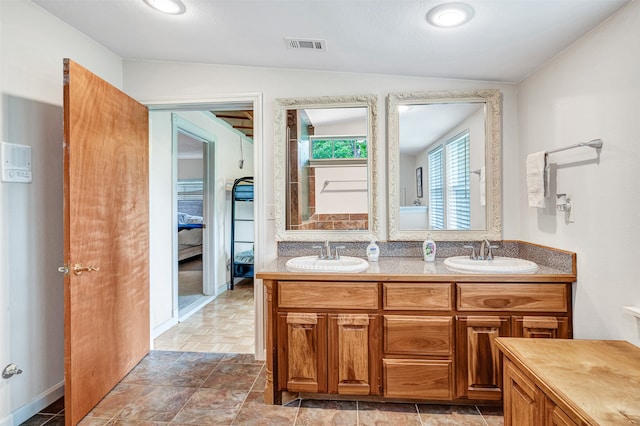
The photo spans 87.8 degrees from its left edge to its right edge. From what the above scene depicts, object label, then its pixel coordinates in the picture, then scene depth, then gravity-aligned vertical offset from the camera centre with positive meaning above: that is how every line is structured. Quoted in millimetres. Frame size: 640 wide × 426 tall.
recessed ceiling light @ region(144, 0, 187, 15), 1699 +1084
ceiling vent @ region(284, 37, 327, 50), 2002 +1037
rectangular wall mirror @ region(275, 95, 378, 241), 2436 +320
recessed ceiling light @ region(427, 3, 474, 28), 1538 +944
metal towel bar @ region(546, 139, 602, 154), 1625 +327
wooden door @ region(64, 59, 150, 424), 1751 -141
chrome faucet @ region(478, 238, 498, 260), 2187 -267
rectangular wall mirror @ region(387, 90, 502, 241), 2373 +319
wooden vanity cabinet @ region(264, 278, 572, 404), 1845 -686
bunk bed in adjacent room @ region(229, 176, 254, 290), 4684 -244
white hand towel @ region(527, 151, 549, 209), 1958 +183
